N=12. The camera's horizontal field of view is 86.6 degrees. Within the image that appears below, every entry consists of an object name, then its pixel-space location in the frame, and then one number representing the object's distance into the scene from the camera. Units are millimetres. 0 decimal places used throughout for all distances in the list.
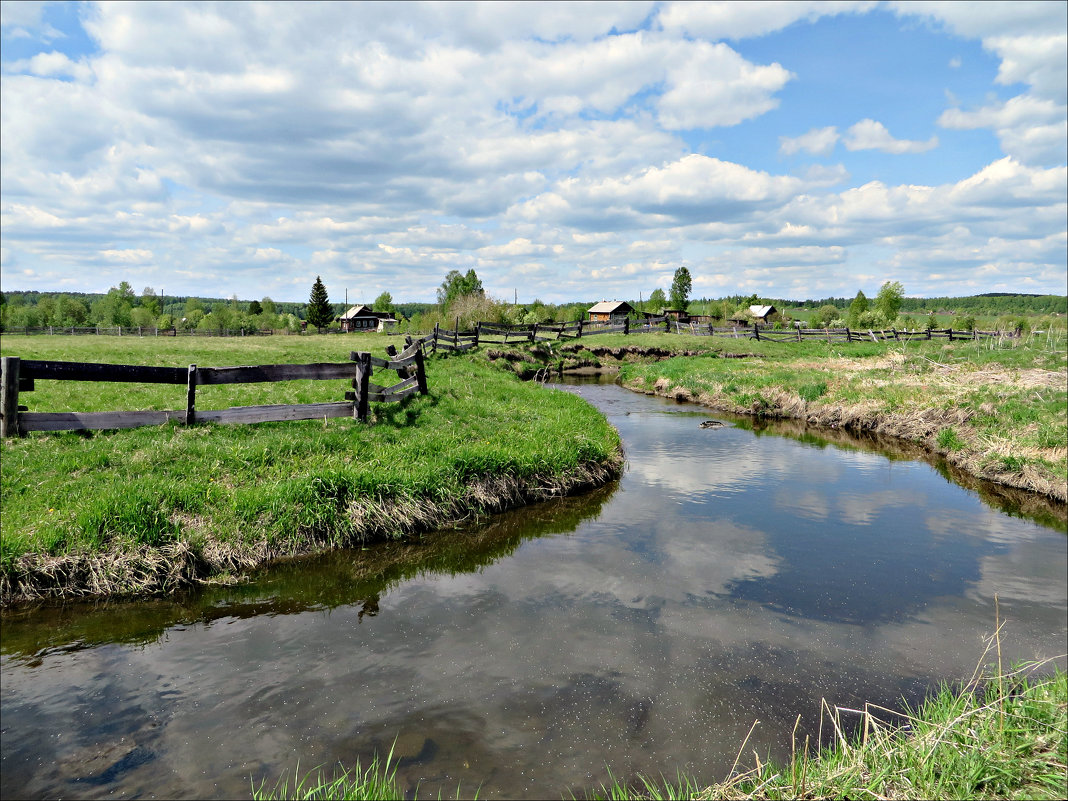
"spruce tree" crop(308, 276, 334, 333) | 106875
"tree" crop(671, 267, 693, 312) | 121188
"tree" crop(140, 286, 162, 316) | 137875
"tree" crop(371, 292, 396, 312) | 148488
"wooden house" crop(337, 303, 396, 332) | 127300
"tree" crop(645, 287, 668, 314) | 127188
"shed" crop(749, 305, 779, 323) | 128000
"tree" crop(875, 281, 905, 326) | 89800
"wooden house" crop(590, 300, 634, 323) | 139838
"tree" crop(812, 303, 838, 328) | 106038
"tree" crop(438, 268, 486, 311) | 118112
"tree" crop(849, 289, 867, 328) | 95250
